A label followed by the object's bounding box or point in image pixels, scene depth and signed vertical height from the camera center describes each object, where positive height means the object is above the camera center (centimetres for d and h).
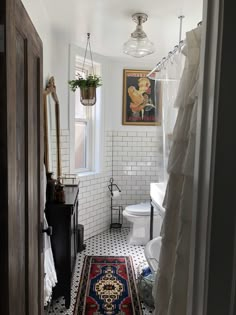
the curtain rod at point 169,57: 207 +66
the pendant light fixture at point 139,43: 265 +83
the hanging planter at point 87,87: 306 +46
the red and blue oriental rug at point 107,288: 237 -151
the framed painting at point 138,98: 429 +50
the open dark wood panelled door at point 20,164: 90 -15
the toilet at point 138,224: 378 -128
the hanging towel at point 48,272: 202 -108
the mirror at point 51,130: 262 -1
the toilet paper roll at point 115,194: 421 -96
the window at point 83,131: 363 -2
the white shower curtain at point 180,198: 99 -25
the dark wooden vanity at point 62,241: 229 -92
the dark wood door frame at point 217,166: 63 -8
